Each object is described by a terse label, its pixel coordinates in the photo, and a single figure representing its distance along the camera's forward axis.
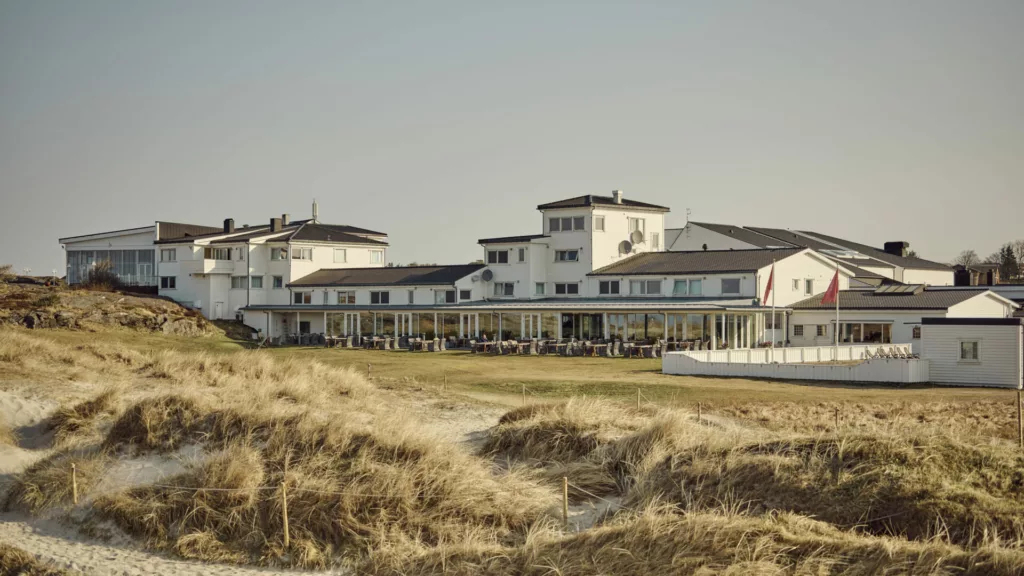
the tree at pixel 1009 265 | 112.00
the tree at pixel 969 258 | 146.75
